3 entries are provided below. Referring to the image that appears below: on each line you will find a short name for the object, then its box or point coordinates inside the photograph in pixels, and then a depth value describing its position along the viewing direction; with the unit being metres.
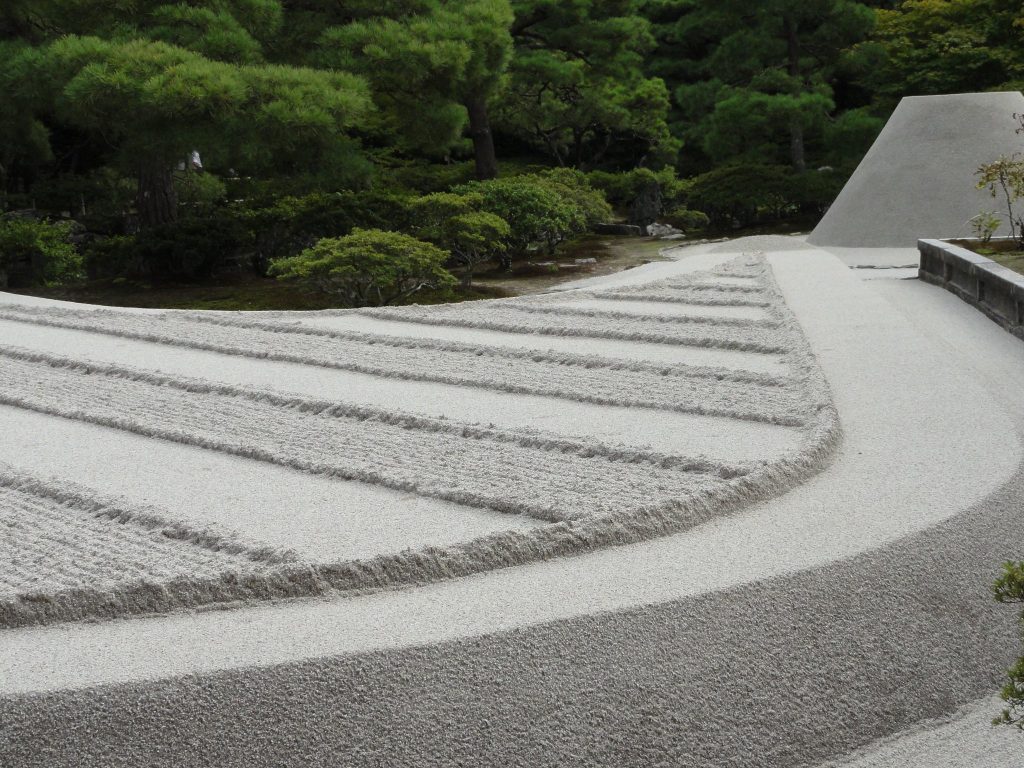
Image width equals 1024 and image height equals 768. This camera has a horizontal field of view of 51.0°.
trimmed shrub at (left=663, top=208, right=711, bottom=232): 15.10
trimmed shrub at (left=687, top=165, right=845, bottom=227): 14.88
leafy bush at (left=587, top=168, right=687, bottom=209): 15.62
